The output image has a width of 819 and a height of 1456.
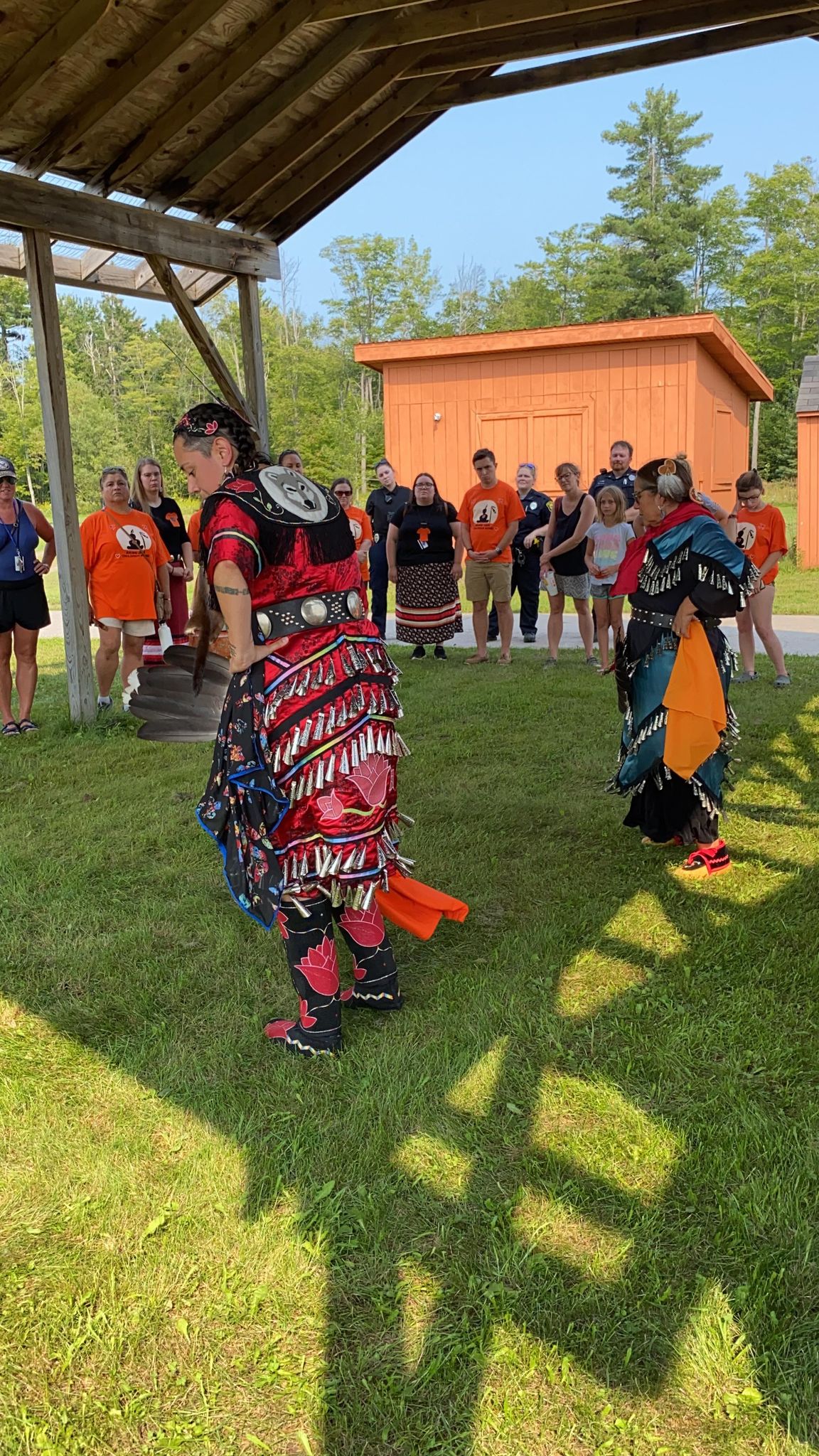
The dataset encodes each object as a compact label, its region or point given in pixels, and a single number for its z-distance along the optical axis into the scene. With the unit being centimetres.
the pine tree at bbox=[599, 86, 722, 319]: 4503
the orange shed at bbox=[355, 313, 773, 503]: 1748
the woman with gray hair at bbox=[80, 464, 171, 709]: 791
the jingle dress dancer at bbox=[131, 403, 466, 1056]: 299
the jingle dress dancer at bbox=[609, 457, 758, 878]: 438
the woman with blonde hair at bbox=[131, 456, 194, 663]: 848
